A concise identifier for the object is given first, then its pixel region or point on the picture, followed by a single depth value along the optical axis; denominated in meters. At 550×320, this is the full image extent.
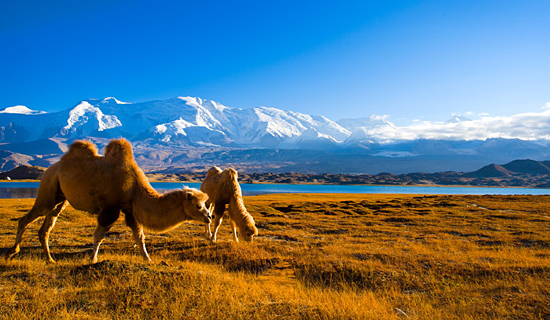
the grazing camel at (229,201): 11.33
